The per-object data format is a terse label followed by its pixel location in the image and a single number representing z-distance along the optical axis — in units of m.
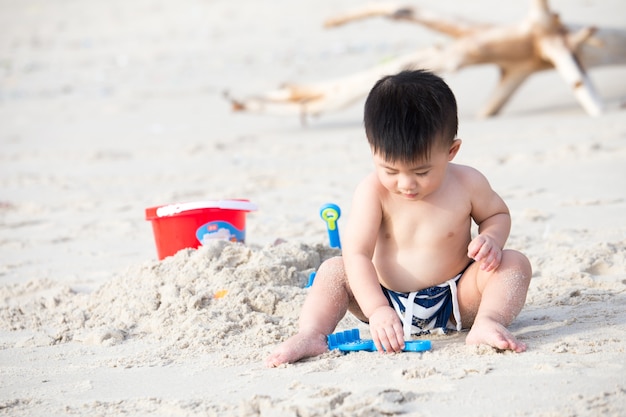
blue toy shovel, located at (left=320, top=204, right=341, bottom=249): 6.79
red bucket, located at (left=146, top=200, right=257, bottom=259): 6.99
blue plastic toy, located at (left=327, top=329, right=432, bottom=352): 5.21
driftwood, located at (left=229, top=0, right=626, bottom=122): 13.88
